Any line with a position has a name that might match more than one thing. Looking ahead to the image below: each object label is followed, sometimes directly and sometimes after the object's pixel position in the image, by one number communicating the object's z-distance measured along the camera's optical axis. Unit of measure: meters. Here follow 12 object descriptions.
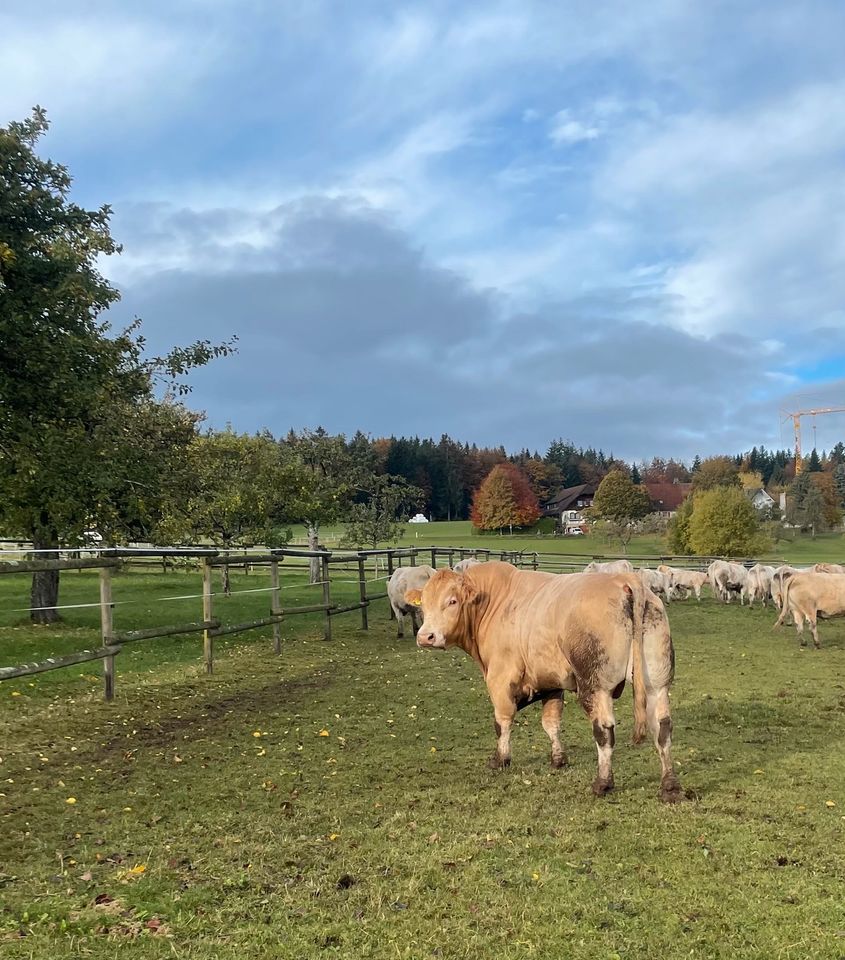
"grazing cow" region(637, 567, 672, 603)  25.66
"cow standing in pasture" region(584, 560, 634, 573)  26.36
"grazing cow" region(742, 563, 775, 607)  24.12
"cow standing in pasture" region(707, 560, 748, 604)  25.70
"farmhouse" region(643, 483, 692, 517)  113.62
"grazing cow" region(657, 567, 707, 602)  26.84
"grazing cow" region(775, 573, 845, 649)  15.20
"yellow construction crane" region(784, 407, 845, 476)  169.38
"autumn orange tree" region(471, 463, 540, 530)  87.00
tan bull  5.89
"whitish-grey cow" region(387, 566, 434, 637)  17.31
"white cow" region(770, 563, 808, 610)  19.73
